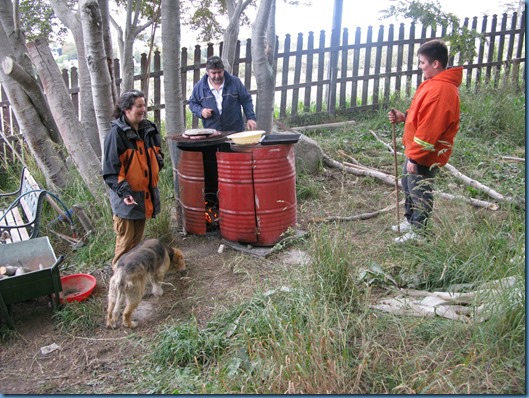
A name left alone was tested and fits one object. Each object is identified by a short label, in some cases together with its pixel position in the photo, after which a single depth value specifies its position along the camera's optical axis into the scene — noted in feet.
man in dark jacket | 21.02
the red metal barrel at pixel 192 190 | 18.81
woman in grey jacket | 14.90
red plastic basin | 15.98
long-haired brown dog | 13.60
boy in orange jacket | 15.23
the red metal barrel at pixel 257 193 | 17.37
